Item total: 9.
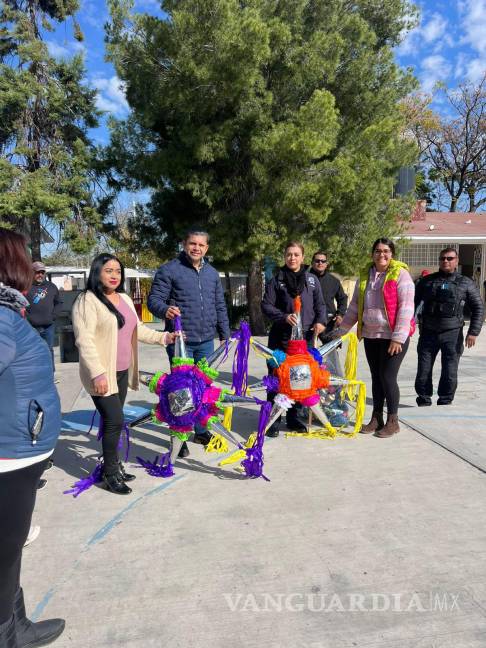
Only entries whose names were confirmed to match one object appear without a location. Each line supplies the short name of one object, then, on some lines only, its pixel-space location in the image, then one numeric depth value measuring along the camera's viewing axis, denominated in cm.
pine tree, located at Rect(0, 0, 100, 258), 1498
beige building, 1731
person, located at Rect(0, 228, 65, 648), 172
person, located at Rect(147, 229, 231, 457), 407
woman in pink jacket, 432
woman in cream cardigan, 324
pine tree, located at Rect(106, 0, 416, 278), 996
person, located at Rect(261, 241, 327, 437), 448
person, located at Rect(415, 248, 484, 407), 534
